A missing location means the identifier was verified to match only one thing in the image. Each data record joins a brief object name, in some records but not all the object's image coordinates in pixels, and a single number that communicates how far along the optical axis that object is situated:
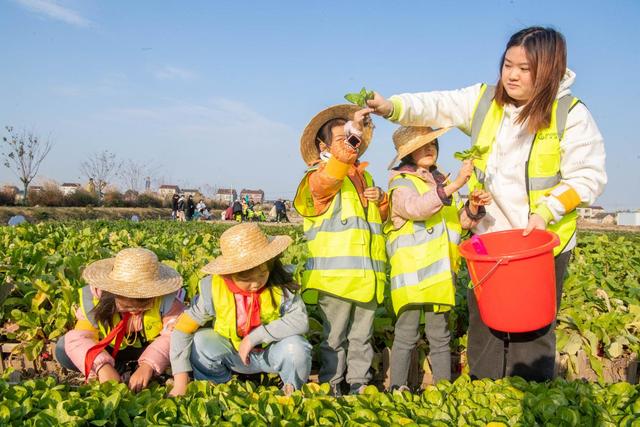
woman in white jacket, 2.70
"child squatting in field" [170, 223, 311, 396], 3.07
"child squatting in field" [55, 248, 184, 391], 3.15
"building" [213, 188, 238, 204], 120.44
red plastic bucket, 2.53
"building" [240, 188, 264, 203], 115.07
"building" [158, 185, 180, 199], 111.12
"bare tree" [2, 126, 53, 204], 43.59
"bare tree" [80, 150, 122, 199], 59.62
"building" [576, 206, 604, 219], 110.51
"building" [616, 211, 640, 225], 67.81
